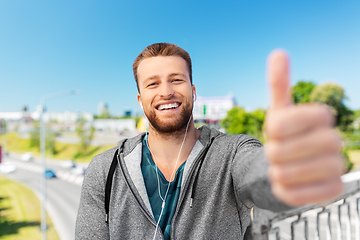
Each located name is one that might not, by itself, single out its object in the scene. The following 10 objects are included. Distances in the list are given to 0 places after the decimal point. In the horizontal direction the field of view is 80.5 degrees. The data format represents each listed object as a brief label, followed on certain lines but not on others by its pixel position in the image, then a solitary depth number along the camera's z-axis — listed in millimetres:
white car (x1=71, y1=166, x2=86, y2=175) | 38250
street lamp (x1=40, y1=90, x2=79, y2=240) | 17462
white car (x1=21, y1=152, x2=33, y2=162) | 50900
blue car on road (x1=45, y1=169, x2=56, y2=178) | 37938
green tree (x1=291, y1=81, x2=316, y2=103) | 41469
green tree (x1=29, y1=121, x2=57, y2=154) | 50781
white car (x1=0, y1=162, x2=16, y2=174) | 43375
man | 1447
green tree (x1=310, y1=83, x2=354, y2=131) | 35906
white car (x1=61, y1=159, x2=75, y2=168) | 41875
